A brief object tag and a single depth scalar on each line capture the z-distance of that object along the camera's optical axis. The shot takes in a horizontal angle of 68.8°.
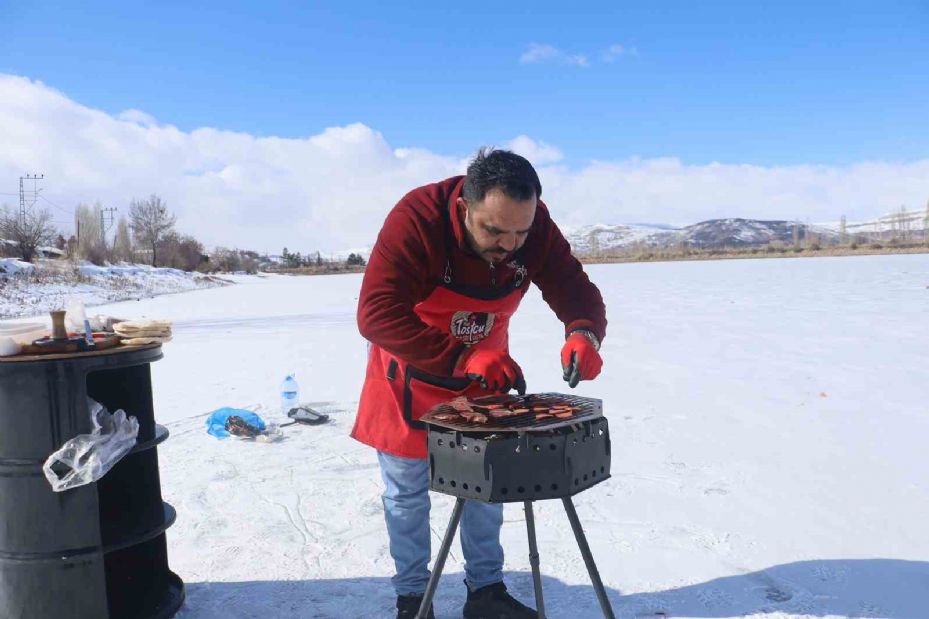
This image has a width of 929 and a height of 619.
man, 2.23
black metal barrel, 2.17
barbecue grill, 1.87
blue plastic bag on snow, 5.09
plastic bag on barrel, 2.18
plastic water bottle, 5.80
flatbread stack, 2.44
